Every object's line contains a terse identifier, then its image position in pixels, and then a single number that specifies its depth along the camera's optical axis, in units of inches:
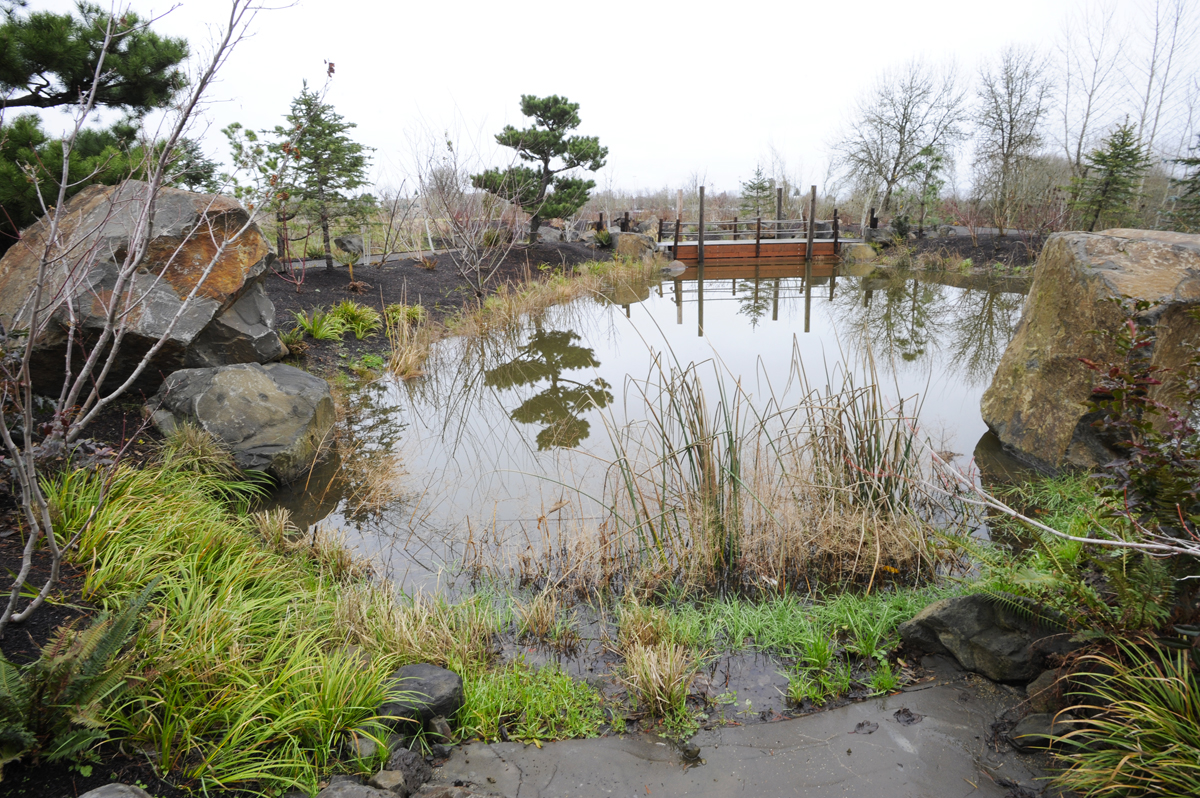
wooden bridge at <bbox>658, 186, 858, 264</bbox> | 649.6
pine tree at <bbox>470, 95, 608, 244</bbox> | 529.7
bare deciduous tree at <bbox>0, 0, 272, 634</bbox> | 65.3
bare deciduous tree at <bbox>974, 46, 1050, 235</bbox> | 648.4
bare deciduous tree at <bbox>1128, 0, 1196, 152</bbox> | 625.3
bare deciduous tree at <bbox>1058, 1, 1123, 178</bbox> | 665.0
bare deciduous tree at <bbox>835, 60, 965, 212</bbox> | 746.8
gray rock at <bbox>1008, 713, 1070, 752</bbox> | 72.2
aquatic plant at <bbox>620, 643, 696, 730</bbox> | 83.7
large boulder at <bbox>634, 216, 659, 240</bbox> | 780.6
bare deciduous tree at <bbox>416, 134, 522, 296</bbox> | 327.3
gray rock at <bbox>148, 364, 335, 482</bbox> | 153.3
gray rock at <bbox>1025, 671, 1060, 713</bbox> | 75.6
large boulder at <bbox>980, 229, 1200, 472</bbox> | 147.5
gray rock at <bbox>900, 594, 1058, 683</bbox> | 84.8
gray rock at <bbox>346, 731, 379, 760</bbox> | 71.8
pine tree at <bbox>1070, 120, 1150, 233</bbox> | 471.2
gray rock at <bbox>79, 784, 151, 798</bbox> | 54.4
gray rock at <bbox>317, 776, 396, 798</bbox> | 63.7
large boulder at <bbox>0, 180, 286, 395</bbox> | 149.6
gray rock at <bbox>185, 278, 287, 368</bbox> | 183.2
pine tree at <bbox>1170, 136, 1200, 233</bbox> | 360.3
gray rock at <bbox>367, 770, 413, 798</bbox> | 67.9
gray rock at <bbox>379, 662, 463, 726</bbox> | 78.4
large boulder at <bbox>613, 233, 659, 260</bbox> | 619.8
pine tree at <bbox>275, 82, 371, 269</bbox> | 327.9
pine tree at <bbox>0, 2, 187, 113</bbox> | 168.7
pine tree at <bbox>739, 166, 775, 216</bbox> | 914.7
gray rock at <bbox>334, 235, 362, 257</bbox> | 427.2
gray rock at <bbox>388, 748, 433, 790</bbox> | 70.7
